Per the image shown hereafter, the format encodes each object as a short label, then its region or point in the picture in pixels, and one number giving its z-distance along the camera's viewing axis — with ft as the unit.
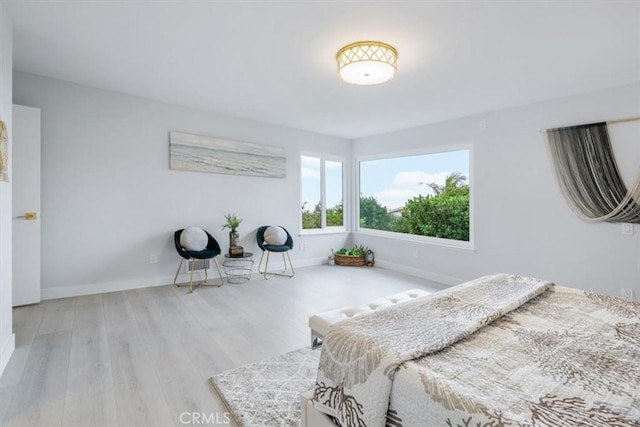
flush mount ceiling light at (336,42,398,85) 7.92
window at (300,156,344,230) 18.37
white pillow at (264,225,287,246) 15.19
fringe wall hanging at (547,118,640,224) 10.09
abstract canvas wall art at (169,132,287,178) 13.71
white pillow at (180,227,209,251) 12.76
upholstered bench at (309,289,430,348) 6.75
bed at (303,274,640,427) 2.77
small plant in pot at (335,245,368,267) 17.99
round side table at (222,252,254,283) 14.29
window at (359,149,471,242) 14.94
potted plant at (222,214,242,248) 14.40
